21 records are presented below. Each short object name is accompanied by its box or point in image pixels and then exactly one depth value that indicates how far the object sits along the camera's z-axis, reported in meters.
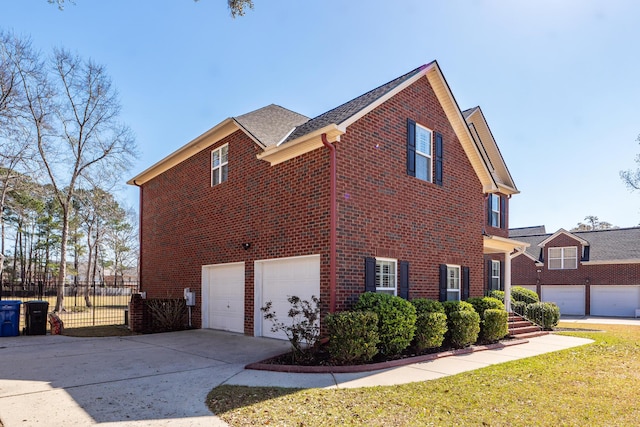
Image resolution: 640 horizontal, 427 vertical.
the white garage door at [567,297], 30.33
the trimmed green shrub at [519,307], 18.02
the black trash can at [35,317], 12.99
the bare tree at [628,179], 29.42
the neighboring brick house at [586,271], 28.66
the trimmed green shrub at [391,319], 9.20
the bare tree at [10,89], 19.12
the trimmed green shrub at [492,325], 11.98
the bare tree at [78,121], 22.29
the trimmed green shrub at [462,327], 10.91
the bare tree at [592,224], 70.69
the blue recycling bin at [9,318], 12.52
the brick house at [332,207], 10.25
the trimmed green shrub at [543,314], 16.73
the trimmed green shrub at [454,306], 11.22
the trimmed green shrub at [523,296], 21.28
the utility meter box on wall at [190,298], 14.88
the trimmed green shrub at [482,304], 12.57
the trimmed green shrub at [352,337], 8.45
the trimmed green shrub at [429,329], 10.01
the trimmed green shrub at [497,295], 17.95
